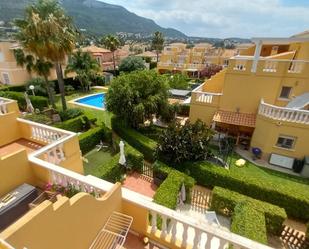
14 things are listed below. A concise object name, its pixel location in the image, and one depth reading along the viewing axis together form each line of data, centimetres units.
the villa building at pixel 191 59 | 4616
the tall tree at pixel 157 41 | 6056
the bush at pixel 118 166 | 1142
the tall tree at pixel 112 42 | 4475
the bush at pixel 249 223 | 751
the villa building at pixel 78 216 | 350
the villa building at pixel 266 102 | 1341
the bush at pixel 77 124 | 1695
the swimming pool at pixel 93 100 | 2945
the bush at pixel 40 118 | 1766
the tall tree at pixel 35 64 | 2058
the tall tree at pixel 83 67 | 3189
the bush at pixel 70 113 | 1985
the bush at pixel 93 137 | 1500
